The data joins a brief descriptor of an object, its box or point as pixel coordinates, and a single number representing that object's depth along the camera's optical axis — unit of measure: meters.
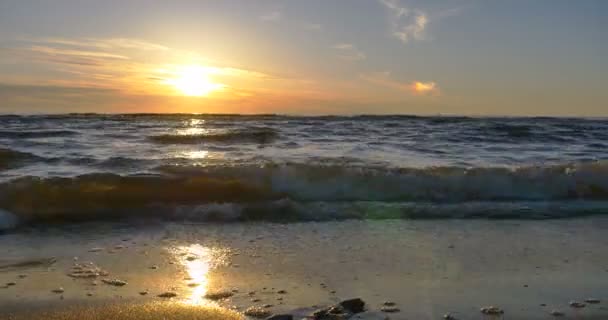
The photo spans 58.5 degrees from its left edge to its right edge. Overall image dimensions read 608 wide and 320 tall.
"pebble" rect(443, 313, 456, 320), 3.54
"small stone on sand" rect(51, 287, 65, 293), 4.03
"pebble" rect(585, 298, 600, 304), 3.87
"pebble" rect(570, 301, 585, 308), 3.79
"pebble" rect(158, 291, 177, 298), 3.93
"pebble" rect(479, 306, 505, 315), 3.66
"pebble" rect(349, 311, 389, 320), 3.52
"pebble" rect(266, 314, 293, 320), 3.45
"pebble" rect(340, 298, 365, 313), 3.62
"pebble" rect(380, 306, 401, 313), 3.66
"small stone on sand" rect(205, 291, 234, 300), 3.91
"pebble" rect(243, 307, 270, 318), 3.58
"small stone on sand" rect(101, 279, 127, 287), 4.20
